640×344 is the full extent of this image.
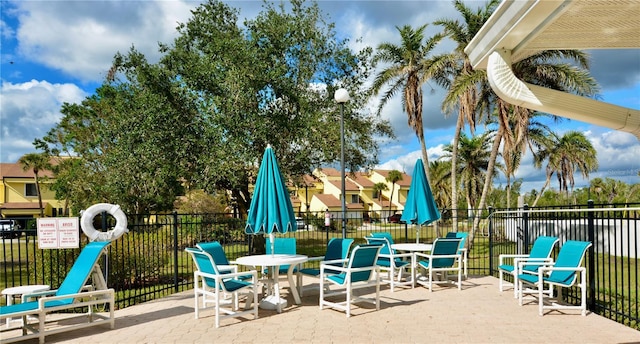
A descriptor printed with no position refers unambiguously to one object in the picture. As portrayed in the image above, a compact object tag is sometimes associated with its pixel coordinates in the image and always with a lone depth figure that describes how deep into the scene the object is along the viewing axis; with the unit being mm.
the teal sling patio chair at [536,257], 7922
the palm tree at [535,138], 26452
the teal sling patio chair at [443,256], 8875
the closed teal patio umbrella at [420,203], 9719
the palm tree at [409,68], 20750
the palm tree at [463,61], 16984
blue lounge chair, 5754
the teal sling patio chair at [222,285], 6541
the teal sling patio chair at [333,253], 8141
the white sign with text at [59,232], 7090
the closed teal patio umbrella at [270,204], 7438
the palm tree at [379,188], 60738
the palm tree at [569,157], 31453
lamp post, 10320
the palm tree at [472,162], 33250
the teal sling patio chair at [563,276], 6883
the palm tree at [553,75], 16703
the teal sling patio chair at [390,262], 9094
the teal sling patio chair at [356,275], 6986
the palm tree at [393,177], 59725
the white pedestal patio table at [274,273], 7281
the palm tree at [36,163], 39441
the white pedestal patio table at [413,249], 9148
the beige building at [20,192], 41094
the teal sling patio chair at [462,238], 9442
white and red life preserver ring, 7090
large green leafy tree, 13875
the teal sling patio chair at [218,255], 7340
